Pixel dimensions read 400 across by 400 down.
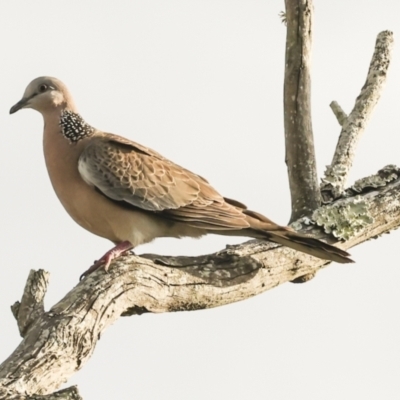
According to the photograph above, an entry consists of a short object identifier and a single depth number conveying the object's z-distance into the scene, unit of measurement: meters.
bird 12.10
